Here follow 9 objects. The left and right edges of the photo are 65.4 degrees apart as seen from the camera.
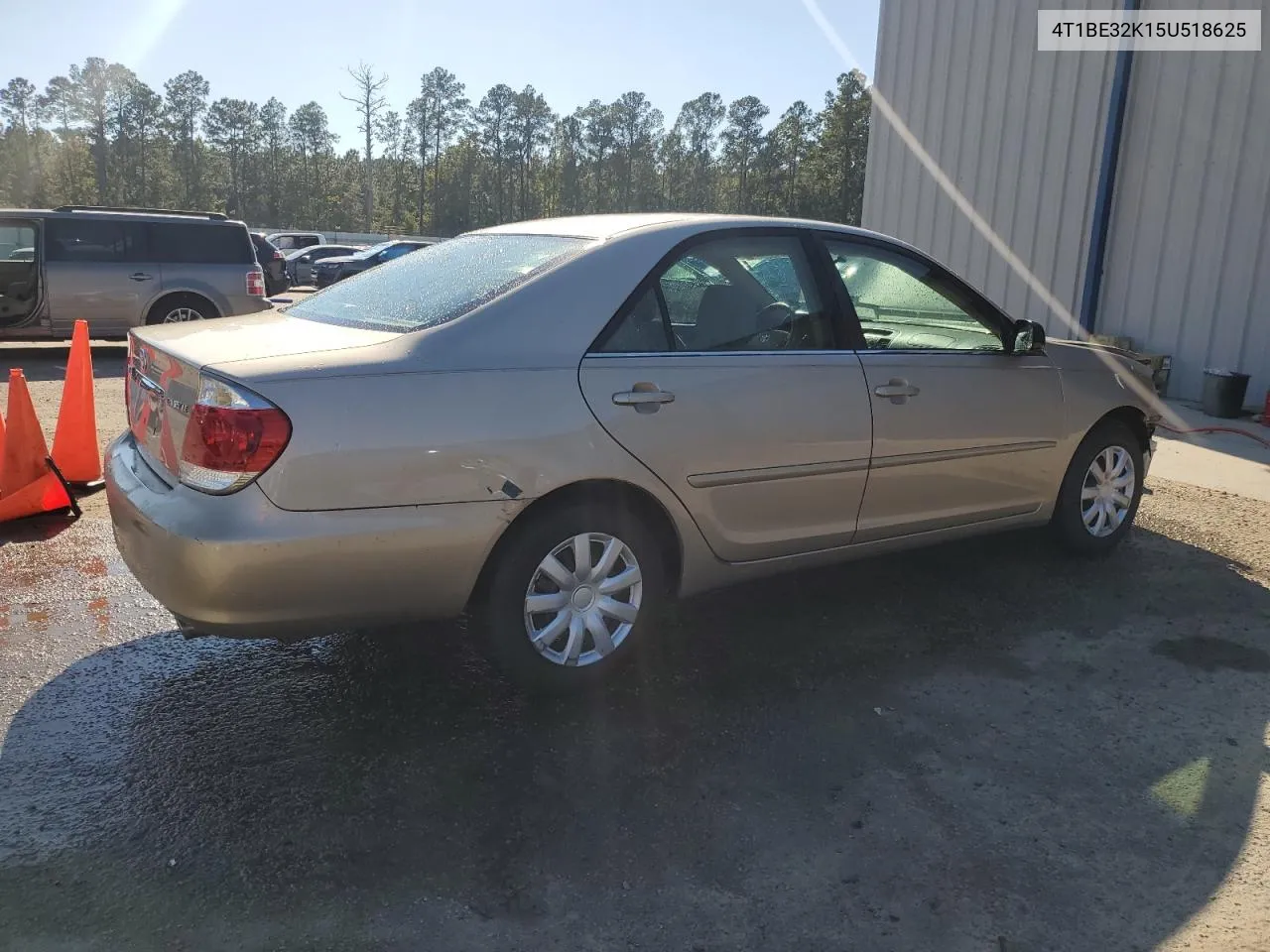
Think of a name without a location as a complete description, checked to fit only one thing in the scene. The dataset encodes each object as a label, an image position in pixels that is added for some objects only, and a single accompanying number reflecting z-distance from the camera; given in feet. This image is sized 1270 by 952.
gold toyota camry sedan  9.30
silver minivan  36.35
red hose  28.58
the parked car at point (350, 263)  95.45
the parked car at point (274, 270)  54.13
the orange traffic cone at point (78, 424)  18.57
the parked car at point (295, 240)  130.11
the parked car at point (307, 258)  106.01
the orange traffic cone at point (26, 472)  17.04
